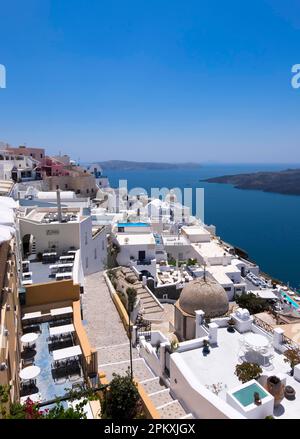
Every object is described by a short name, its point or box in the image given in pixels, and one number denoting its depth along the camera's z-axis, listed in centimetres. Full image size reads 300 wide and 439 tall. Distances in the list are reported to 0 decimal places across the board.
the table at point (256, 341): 1070
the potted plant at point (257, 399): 800
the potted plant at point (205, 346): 1141
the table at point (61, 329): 1223
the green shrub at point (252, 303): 2387
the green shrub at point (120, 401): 809
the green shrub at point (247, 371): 953
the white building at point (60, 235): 1969
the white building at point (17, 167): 4611
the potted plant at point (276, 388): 873
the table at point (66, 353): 1087
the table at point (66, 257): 1845
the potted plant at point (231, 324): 1310
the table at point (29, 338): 1148
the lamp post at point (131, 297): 1119
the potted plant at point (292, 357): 1064
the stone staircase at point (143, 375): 955
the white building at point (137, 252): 2736
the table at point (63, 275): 1595
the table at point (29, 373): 974
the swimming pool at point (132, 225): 3374
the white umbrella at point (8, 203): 1351
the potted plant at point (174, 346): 1141
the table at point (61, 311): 1373
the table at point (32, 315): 1335
